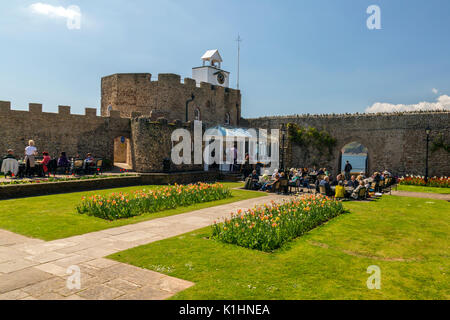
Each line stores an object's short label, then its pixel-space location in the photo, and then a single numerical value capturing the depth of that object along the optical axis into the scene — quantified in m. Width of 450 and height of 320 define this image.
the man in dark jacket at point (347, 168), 21.33
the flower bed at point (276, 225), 7.12
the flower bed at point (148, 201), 9.81
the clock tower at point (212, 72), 38.47
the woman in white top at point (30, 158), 15.19
